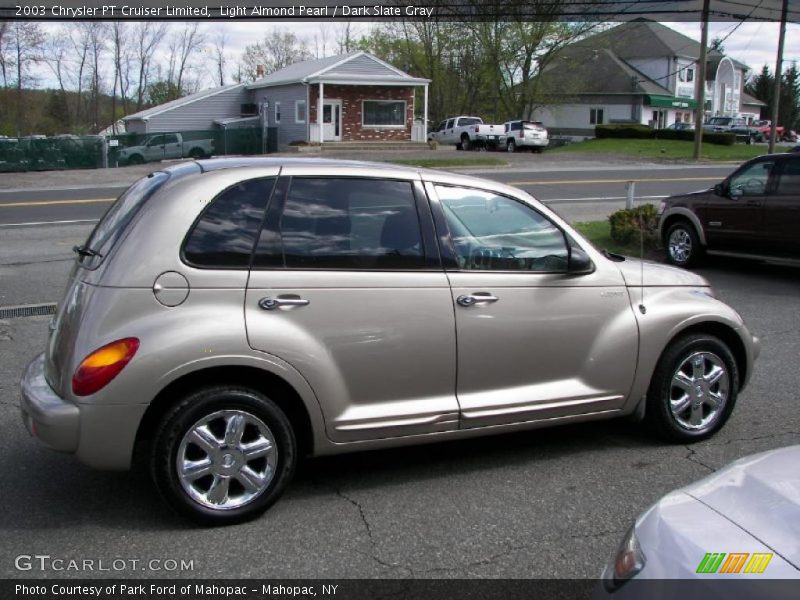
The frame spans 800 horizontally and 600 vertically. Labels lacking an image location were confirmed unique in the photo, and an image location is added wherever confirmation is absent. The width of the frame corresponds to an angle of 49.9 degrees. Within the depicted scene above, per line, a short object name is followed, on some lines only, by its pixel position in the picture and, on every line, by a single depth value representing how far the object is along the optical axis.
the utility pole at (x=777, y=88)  34.99
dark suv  10.95
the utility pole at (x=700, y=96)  36.16
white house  72.38
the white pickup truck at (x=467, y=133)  49.47
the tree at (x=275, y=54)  85.31
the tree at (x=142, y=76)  71.06
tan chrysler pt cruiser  4.07
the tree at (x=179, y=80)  78.19
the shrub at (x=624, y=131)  54.38
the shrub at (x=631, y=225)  13.18
